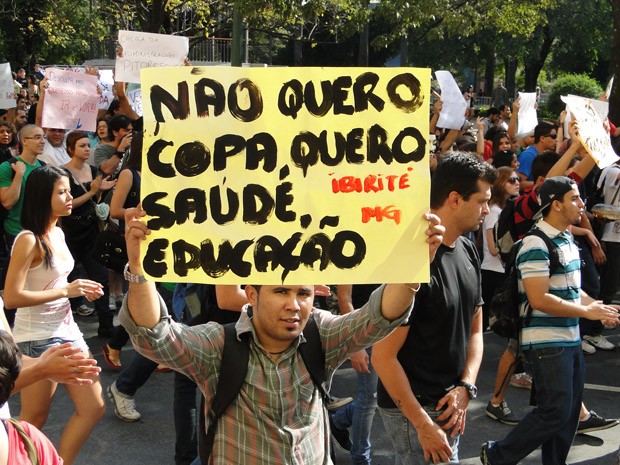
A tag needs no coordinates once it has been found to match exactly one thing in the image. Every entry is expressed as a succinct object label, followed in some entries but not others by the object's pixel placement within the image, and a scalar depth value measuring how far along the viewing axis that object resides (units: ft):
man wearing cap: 14.39
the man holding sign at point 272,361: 8.82
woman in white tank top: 13.99
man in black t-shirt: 11.16
